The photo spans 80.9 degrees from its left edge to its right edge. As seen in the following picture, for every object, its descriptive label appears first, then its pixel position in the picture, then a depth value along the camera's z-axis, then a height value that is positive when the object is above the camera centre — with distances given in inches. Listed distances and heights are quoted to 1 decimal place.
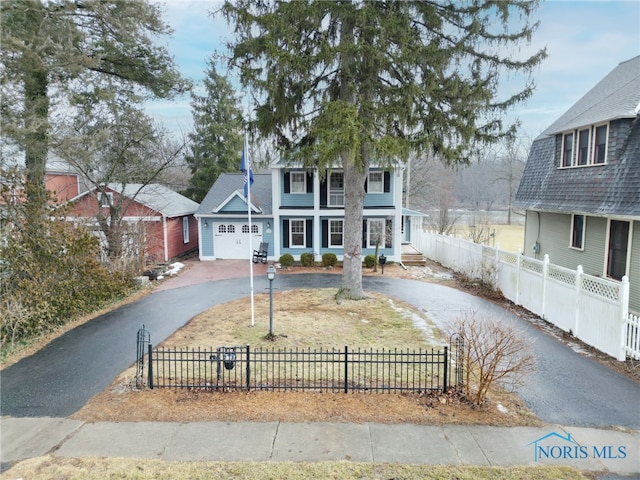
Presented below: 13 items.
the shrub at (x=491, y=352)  229.5 -88.5
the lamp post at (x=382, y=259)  718.5 -89.9
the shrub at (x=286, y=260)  767.1 -96.7
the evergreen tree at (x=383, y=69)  392.2 +160.1
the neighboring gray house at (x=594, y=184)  399.9 +34.7
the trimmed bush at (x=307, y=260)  772.6 -97.4
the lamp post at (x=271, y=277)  329.7 -57.1
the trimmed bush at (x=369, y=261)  757.3 -98.0
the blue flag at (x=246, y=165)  394.8 +50.7
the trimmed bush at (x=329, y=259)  764.6 -95.7
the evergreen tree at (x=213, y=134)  1107.9 +235.4
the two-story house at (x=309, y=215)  787.4 -5.1
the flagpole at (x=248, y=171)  393.7 +44.3
